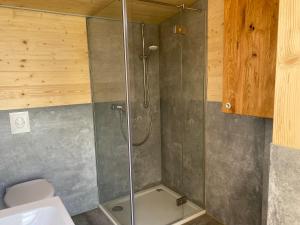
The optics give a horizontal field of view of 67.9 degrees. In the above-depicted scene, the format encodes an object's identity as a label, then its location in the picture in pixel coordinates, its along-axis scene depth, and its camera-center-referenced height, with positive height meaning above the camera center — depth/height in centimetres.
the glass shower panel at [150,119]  213 -34
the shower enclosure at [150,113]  194 -28
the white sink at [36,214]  89 -51
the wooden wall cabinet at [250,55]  135 +18
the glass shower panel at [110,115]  190 -27
